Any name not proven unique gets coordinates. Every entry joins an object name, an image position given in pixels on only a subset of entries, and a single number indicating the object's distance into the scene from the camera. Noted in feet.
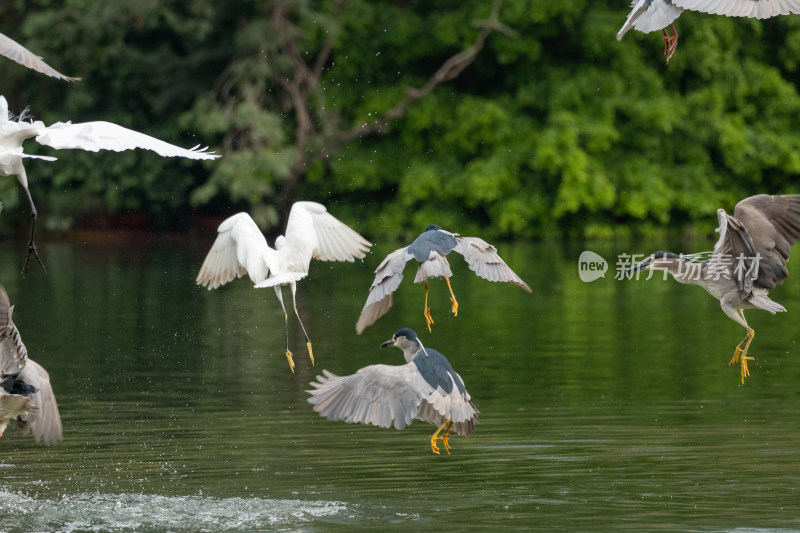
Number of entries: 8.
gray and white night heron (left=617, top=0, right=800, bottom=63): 50.72
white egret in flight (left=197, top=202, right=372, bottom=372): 58.95
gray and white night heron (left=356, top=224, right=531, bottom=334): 50.85
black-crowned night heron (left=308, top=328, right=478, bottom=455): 51.29
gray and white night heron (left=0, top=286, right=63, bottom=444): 49.98
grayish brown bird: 52.16
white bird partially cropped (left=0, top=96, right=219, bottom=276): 46.62
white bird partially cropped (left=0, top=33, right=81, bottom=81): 56.95
